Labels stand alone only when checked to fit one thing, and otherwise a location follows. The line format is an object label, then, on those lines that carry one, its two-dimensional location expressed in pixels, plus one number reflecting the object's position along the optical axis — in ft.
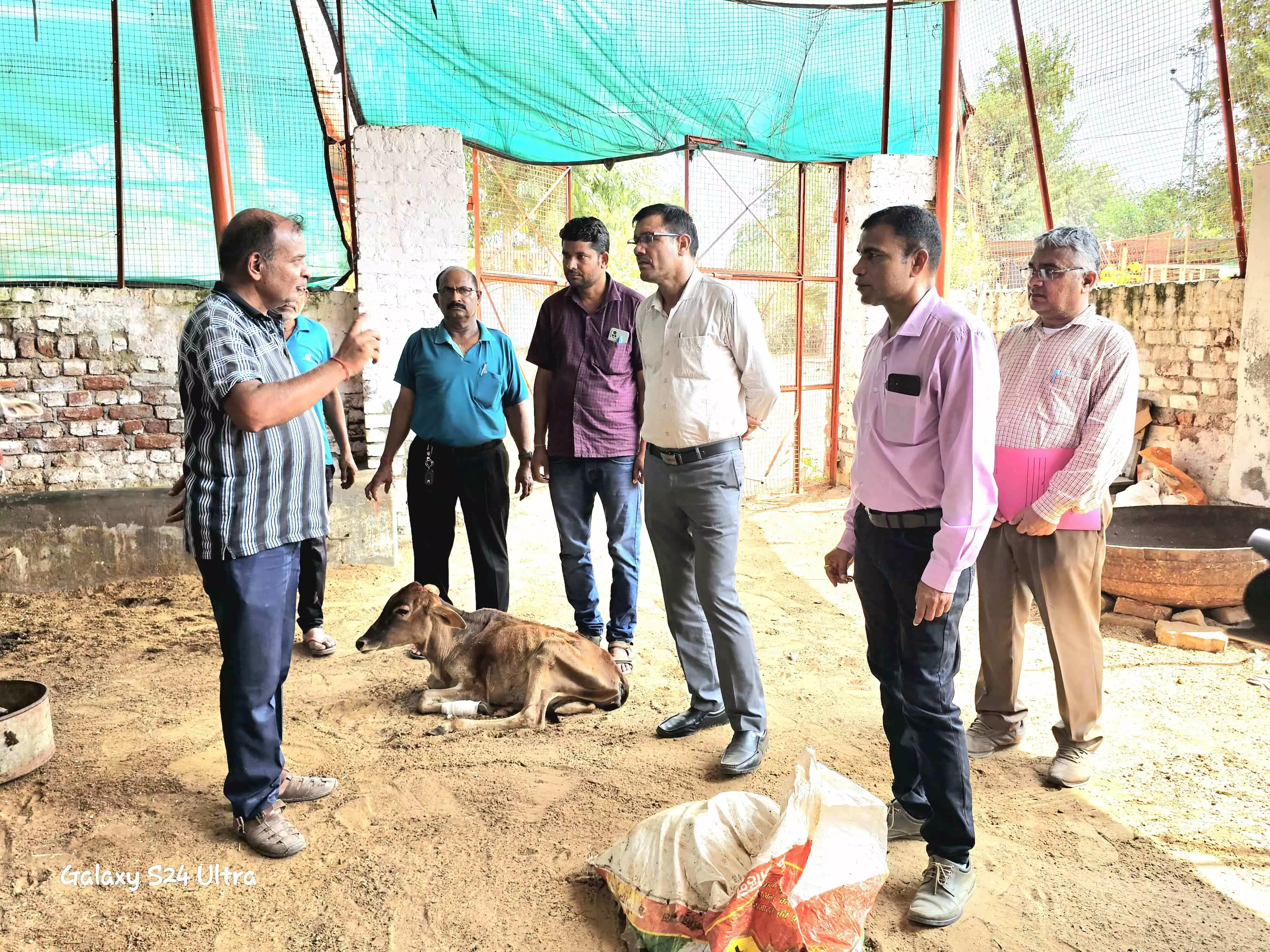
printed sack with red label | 7.65
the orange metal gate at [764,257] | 29.73
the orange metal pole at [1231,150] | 21.39
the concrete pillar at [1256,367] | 20.35
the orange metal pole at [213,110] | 19.70
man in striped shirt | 8.75
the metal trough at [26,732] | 11.25
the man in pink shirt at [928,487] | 8.07
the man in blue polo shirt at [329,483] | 15.79
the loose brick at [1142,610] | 17.19
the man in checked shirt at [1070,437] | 11.00
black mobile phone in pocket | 8.39
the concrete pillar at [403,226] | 21.77
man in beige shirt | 11.56
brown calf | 13.55
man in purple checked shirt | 15.07
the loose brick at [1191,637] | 16.01
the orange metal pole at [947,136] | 26.53
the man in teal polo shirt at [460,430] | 15.39
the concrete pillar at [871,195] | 28.43
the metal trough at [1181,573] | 16.66
